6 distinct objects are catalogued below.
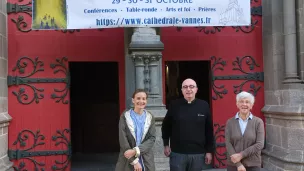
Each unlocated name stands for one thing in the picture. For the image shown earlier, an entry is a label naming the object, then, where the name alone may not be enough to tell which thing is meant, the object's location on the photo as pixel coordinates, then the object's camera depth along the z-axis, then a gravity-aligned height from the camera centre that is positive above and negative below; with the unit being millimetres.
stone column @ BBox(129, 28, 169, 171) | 3954 +276
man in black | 2924 -485
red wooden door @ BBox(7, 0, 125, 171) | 4409 -18
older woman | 2673 -515
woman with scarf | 2770 -503
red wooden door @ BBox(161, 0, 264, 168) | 4721 +503
